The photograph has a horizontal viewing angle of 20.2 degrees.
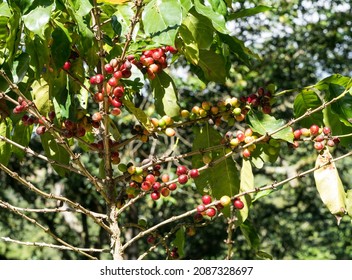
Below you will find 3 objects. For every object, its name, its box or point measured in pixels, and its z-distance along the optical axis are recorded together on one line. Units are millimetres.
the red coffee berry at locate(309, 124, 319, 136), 1722
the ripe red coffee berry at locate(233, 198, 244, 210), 1707
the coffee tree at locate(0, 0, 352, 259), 1581
